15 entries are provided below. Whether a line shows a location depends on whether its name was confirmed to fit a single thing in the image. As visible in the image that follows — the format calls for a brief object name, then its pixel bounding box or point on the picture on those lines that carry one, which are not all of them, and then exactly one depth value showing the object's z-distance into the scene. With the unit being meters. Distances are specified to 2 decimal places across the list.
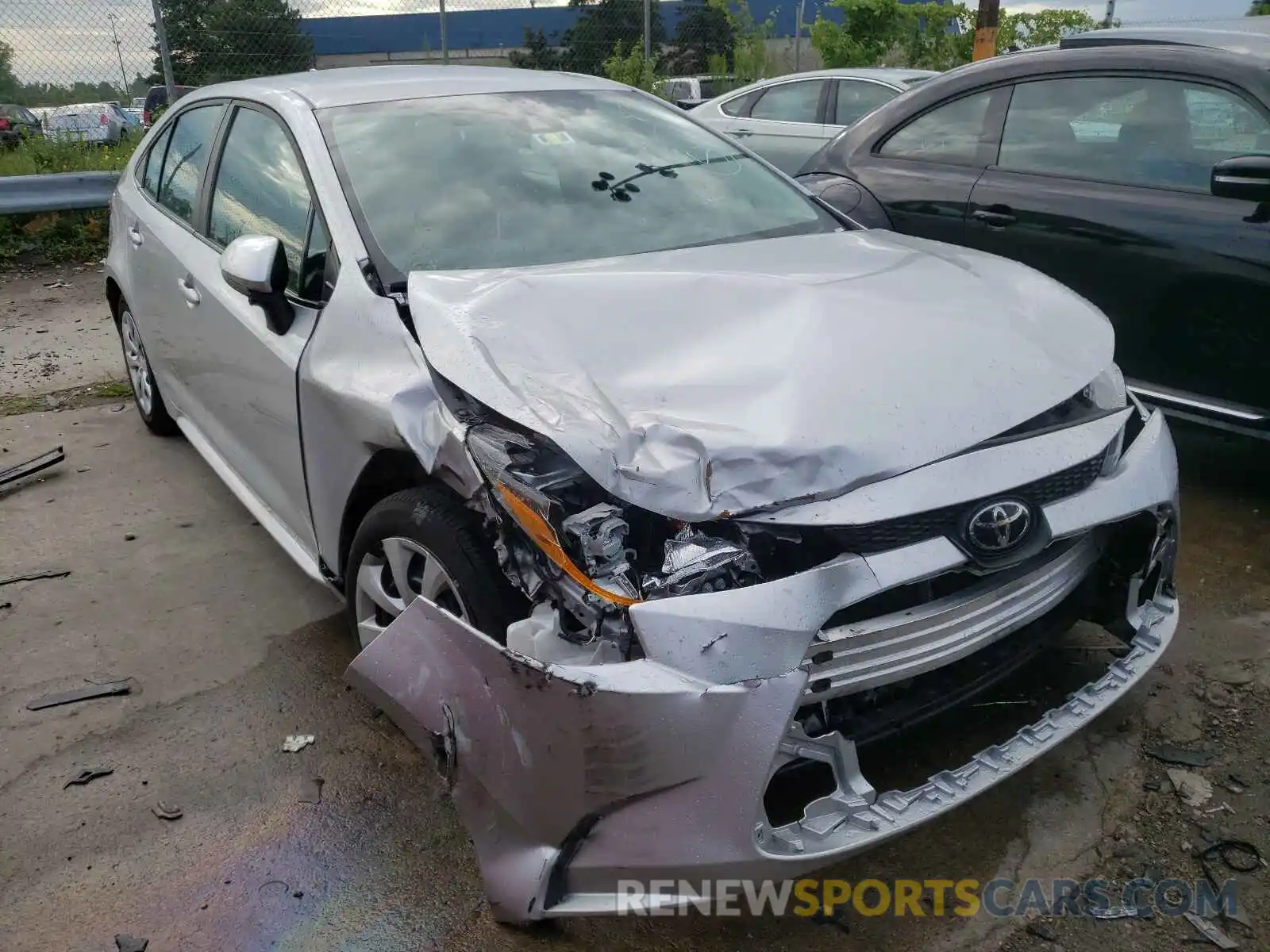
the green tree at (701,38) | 14.62
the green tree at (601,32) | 11.59
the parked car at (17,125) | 9.18
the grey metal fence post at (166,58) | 8.32
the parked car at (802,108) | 8.01
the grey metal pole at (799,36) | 15.24
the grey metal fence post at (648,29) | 11.08
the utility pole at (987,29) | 11.37
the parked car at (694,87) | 13.72
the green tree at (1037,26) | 18.42
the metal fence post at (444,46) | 9.49
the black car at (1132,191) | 3.37
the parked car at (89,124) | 9.15
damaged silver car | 1.71
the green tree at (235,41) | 8.68
